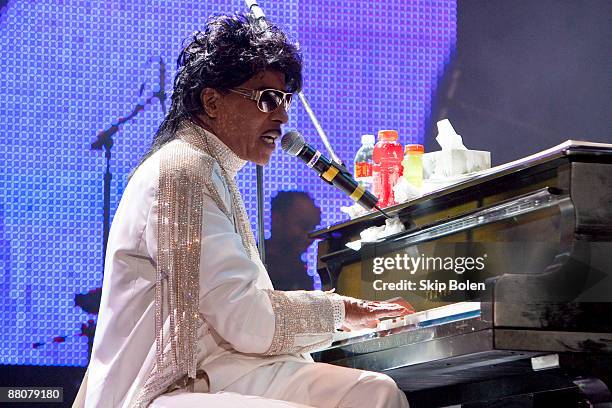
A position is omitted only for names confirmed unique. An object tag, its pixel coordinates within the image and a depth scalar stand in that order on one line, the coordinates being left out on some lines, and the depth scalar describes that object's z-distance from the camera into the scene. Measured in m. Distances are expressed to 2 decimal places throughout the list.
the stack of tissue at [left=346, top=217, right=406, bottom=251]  6.72
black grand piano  4.75
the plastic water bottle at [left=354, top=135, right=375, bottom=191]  8.14
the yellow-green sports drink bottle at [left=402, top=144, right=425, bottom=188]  7.30
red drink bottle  7.65
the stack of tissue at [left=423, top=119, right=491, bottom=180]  6.87
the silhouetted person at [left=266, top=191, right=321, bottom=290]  11.34
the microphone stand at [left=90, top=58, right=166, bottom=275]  10.95
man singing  4.90
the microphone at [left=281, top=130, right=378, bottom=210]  6.23
